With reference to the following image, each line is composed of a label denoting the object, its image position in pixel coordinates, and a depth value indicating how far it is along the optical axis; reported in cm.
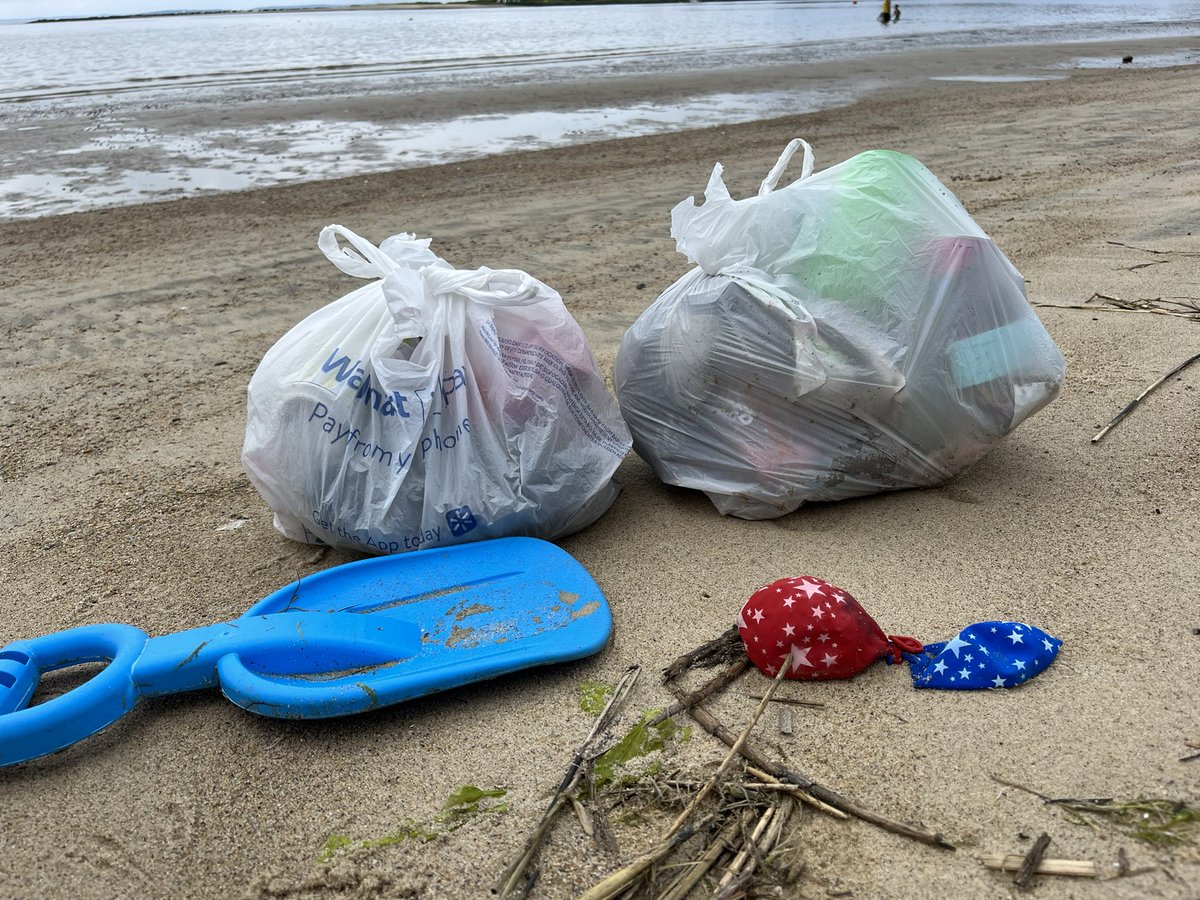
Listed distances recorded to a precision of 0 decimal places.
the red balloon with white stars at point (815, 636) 50
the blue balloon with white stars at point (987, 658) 49
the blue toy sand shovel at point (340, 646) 49
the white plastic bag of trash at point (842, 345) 62
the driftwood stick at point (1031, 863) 37
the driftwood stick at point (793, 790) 42
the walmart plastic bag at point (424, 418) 62
